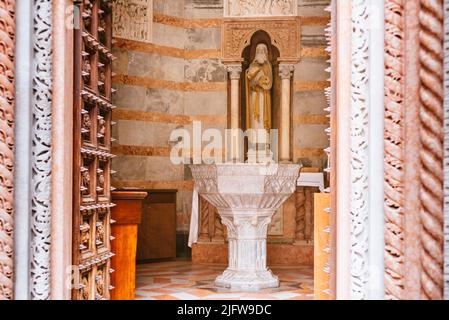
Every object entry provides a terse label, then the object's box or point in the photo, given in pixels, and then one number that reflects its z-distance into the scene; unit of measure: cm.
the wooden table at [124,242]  505
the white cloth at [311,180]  809
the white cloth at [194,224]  842
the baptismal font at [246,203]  614
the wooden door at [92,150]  386
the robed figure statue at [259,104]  880
